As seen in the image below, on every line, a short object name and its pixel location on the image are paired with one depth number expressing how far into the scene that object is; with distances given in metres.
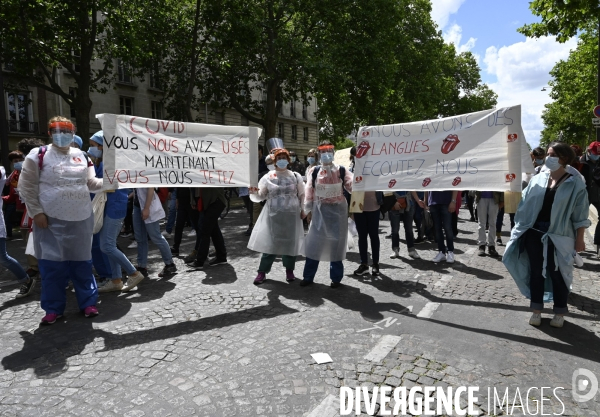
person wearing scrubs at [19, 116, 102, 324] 4.51
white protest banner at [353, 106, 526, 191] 4.98
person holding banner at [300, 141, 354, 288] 5.87
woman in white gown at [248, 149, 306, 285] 6.01
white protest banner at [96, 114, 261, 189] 4.92
